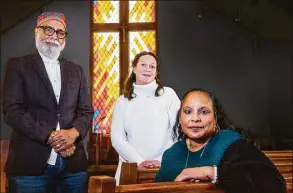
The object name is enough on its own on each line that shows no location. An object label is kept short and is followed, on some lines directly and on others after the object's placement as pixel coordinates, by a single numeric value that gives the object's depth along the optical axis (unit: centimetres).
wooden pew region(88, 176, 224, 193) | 99
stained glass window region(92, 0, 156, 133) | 526
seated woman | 128
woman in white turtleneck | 233
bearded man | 189
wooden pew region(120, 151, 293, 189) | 166
